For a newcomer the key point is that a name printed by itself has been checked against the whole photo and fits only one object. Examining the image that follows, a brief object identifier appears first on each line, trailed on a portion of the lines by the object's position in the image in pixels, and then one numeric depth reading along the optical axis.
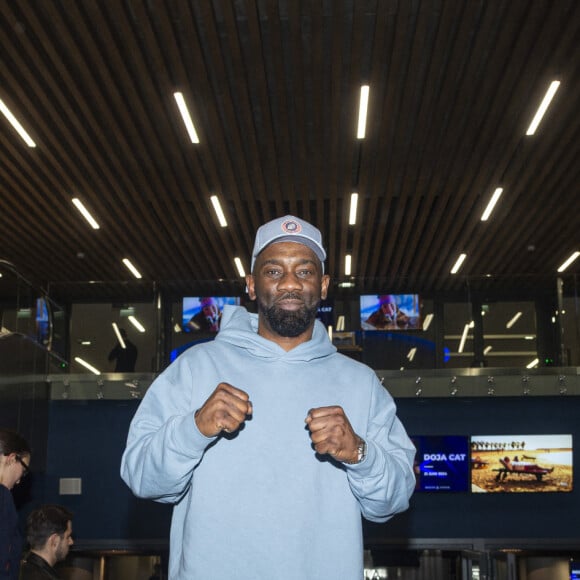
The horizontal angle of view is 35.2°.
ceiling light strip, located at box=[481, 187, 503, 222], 9.34
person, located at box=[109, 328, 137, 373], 10.52
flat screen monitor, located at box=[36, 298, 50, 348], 9.42
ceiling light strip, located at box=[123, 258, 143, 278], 11.92
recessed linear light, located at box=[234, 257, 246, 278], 12.00
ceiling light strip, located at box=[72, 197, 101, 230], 9.57
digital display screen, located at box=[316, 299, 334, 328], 10.20
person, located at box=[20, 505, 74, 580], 4.59
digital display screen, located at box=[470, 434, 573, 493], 10.20
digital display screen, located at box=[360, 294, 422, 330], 10.37
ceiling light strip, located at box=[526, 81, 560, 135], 7.01
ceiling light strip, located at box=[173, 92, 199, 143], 7.23
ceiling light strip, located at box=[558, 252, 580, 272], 11.63
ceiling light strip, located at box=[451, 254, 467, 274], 11.63
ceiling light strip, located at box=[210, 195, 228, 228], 9.67
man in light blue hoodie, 1.65
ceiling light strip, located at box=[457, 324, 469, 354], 10.33
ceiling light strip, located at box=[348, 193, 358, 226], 9.63
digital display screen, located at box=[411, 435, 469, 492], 10.29
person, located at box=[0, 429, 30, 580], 3.76
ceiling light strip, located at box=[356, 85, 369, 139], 7.20
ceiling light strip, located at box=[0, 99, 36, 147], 7.27
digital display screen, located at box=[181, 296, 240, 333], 10.70
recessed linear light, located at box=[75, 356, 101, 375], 10.52
